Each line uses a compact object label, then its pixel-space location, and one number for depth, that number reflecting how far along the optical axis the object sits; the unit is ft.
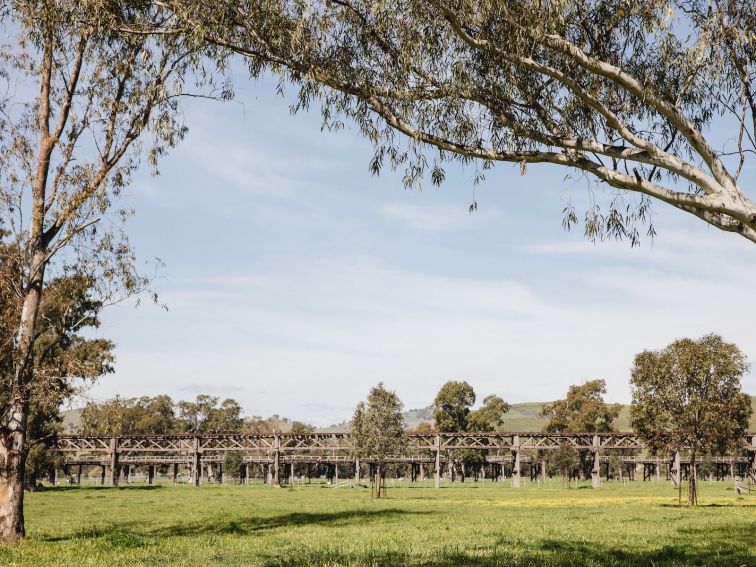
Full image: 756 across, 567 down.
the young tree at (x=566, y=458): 255.09
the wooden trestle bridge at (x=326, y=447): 251.39
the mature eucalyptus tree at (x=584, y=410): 318.04
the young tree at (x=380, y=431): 151.84
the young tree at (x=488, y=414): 358.23
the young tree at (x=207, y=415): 433.89
